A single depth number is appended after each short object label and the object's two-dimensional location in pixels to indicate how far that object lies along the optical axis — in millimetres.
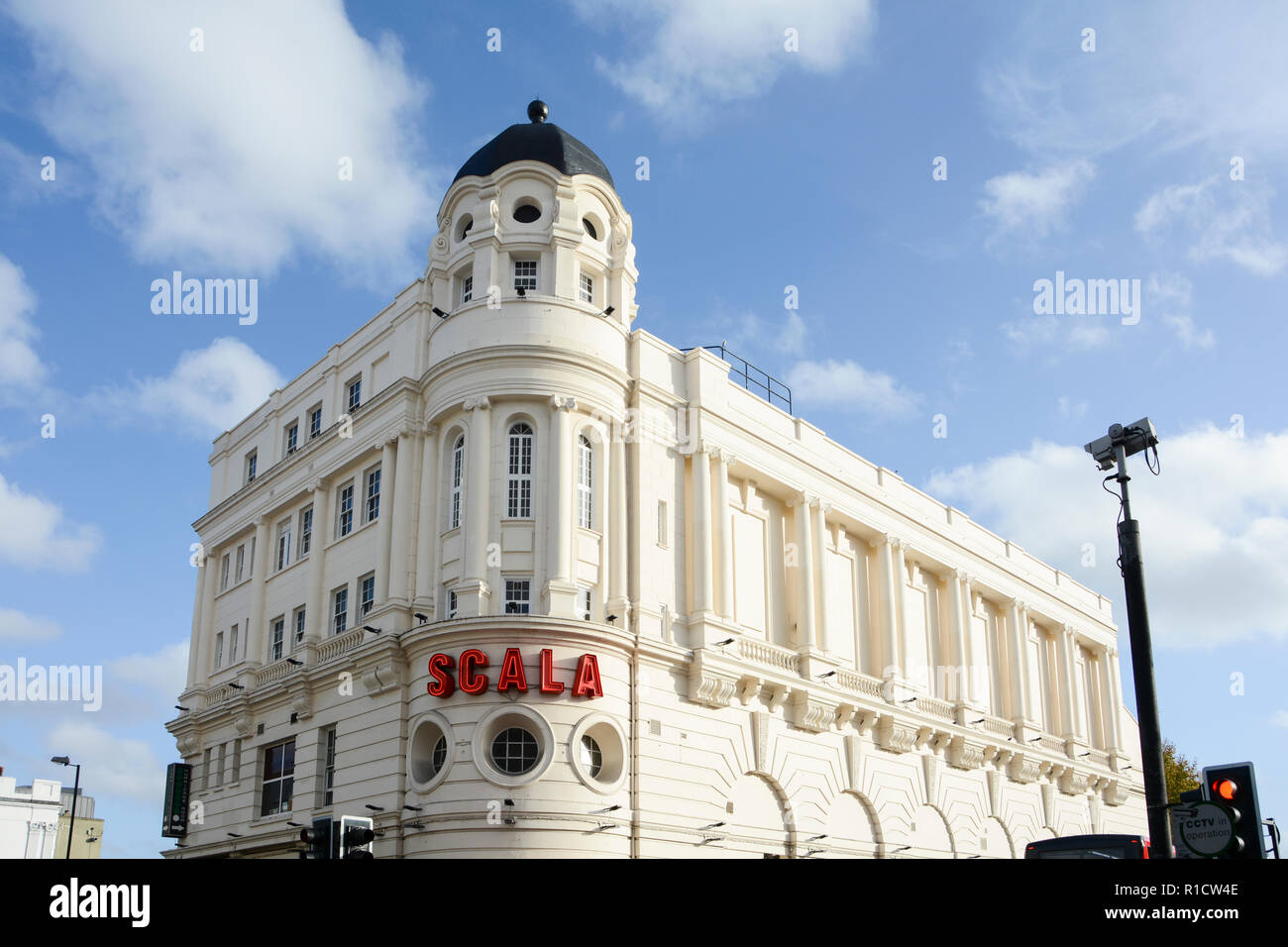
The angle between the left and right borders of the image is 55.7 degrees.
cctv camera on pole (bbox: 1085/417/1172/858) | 14883
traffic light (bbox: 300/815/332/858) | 16484
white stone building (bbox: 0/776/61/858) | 78750
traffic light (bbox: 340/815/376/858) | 16422
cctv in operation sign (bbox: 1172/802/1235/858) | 13664
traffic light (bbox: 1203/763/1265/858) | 13711
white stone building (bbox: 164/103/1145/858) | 32594
